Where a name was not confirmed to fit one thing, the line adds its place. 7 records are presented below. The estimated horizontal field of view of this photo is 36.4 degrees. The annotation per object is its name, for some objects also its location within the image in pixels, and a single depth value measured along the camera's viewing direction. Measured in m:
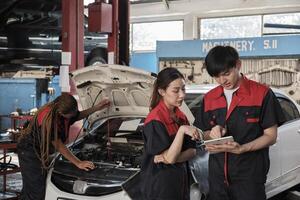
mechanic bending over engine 3.73
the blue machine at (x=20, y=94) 9.19
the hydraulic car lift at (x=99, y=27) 6.04
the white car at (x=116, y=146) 3.40
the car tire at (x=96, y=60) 8.69
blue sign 7.81
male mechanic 2.53
